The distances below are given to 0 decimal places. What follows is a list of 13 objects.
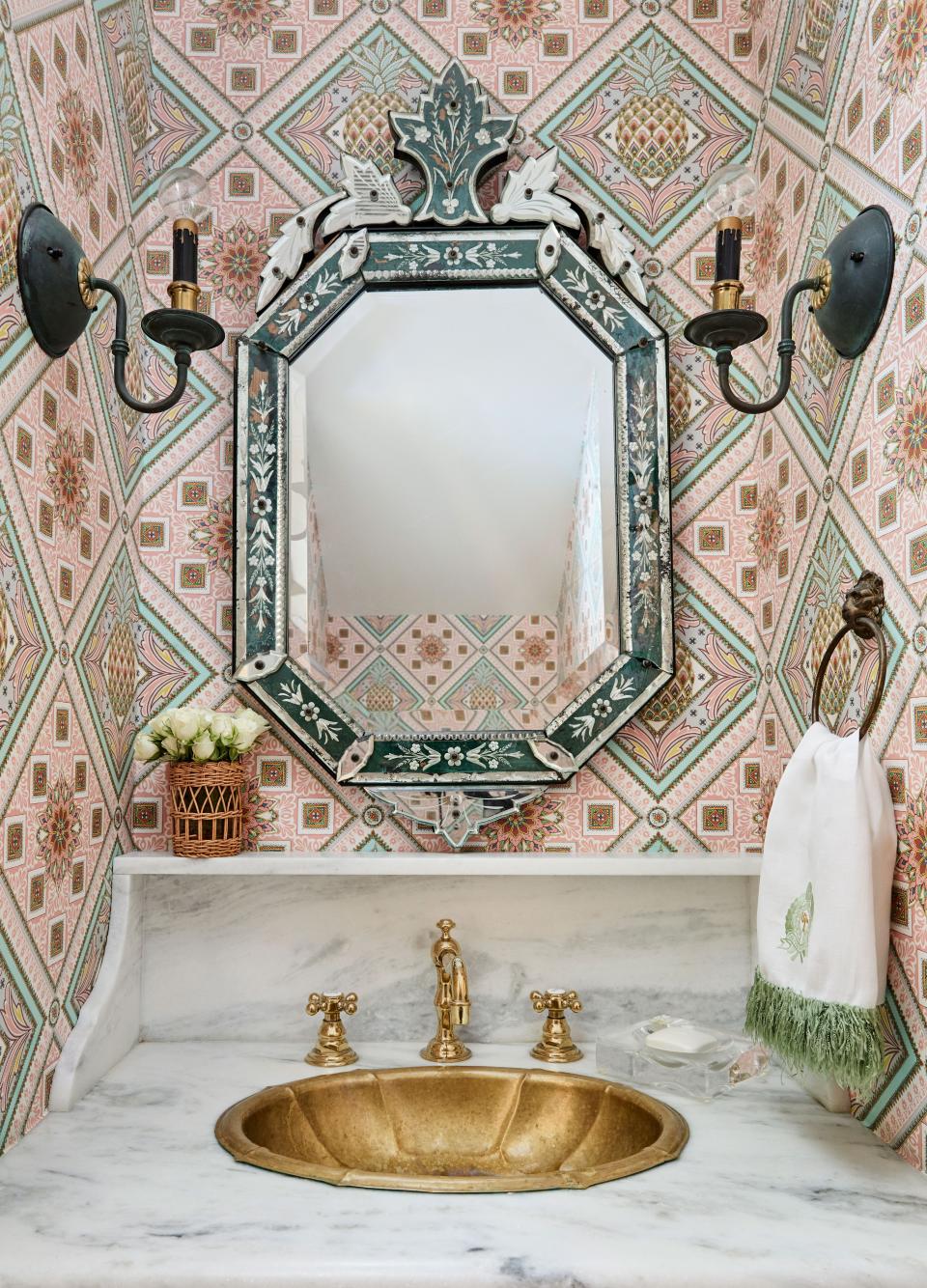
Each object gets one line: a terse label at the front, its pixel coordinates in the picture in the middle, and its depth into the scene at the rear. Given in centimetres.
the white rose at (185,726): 137
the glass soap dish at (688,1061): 125
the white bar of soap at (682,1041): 127
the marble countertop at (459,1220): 85
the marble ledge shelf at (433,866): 139
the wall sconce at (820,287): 112
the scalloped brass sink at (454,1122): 122
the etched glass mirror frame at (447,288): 144
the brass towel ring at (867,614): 109
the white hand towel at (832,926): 103
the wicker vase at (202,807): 138
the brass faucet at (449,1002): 137
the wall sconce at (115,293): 115
